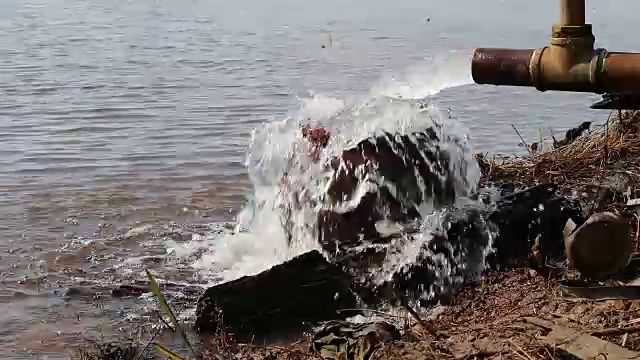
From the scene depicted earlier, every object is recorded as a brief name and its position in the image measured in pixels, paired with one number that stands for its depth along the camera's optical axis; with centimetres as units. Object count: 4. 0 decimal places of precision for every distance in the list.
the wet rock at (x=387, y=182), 587
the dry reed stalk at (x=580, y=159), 631
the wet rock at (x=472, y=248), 527
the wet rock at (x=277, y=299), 513
